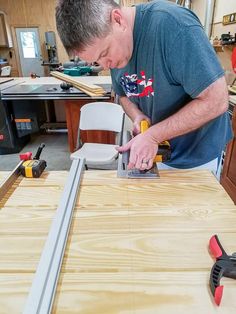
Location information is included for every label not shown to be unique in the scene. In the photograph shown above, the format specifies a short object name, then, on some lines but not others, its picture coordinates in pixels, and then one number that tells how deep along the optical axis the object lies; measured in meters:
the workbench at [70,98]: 2.50
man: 0.65
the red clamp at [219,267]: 0.46
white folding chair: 2.07
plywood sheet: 0.47
